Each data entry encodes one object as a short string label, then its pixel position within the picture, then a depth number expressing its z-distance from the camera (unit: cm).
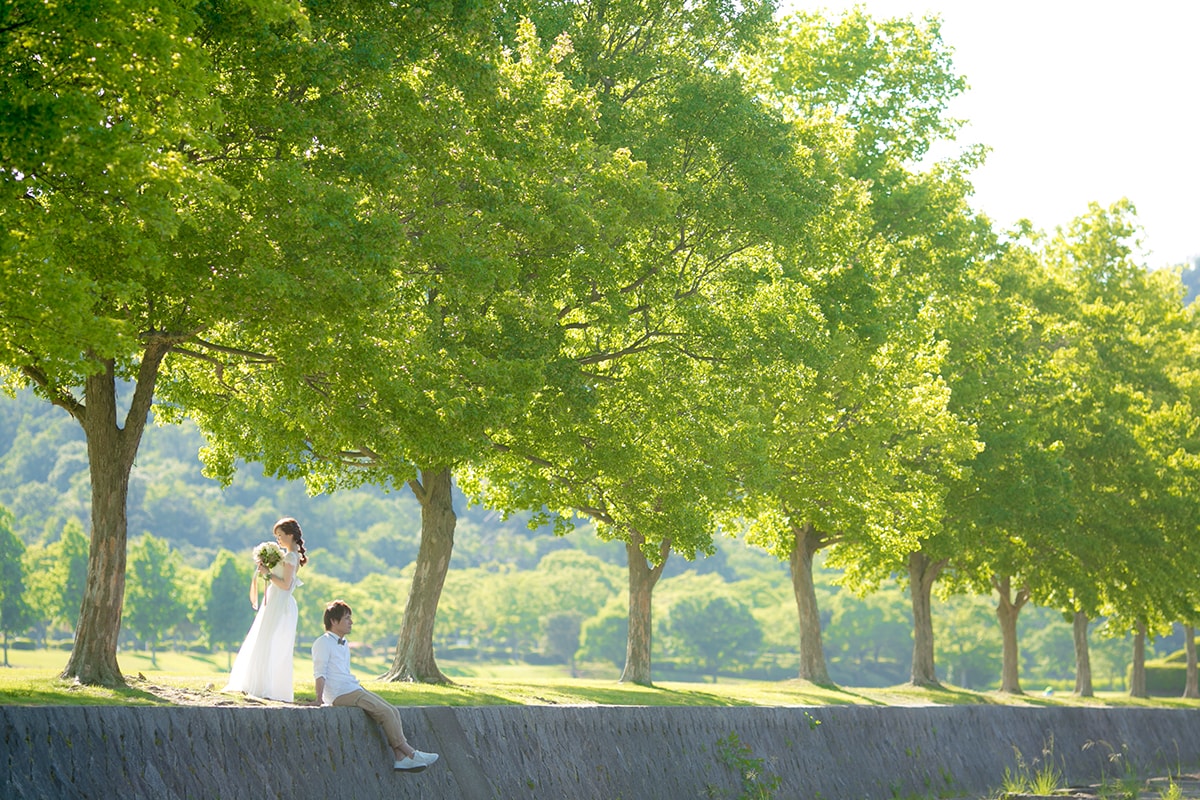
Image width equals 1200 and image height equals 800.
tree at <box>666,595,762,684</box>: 16500
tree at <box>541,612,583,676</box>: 17938
